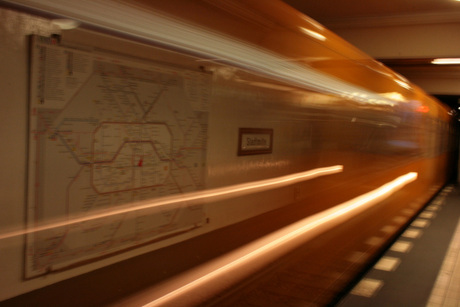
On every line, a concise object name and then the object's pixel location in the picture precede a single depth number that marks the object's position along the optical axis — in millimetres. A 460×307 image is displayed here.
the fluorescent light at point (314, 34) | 2275
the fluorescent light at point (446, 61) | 7478
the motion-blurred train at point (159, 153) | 1082
